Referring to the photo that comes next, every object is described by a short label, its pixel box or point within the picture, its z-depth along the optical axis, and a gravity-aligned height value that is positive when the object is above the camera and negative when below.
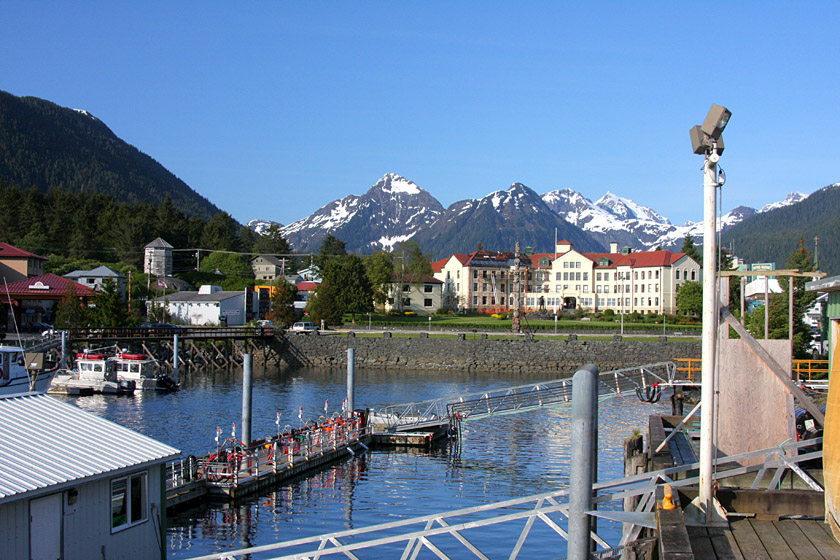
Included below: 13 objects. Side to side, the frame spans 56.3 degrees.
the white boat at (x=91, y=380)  53.28 -5.88
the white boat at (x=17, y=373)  41.69 -4.37
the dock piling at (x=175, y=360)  61.88 -5.27
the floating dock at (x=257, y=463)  25.14 -6.07
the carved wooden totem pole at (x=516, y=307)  95.01 -1.46
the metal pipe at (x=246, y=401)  28.81 -4.00
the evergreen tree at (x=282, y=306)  99.19 -1.40
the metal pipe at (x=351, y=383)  38.69 -4.35
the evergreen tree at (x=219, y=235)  164.00 +13.10
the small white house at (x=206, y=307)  99.69 -1.56
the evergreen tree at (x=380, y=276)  125.53 +3.17
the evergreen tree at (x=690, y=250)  123.06 +7.43
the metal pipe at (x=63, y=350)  57.28 -4.13
